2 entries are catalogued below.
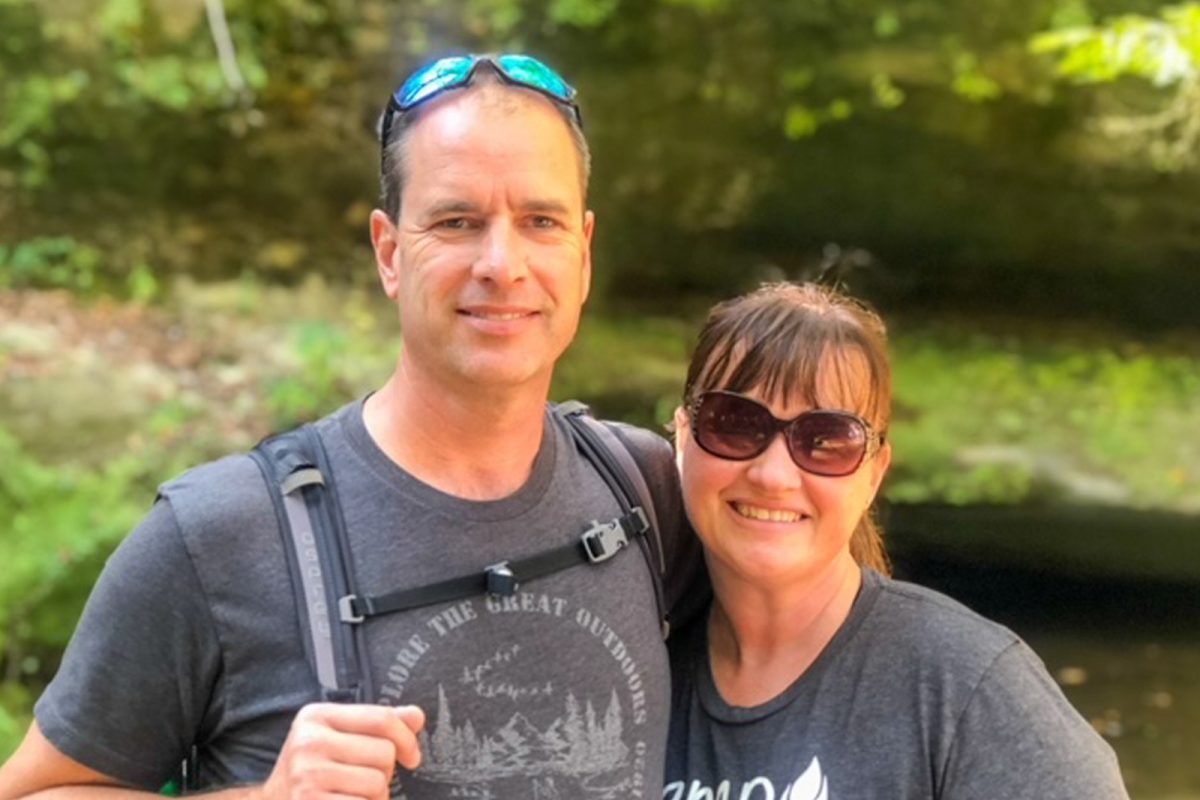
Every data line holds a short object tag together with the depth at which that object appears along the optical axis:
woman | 1.48
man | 1.39
